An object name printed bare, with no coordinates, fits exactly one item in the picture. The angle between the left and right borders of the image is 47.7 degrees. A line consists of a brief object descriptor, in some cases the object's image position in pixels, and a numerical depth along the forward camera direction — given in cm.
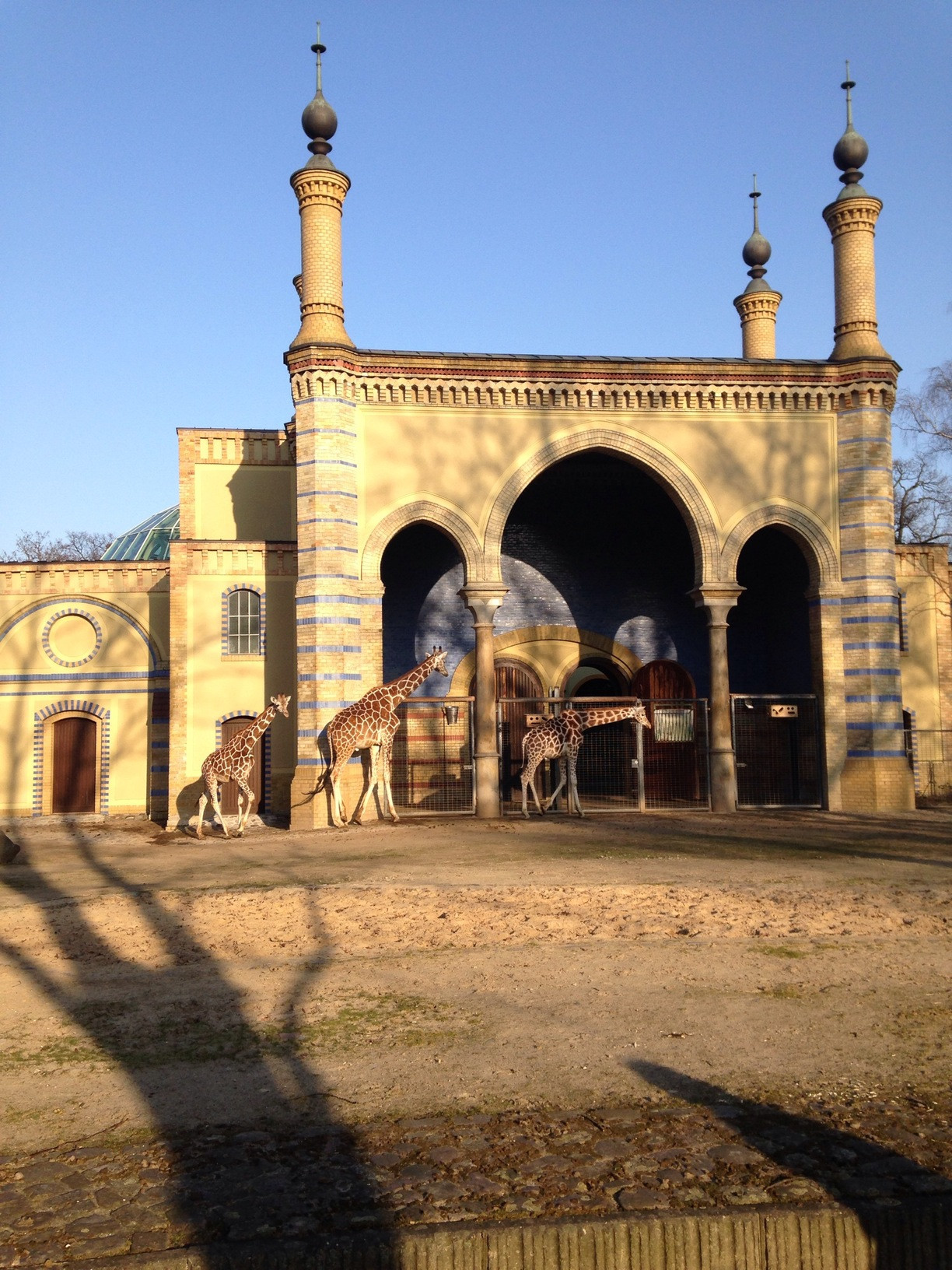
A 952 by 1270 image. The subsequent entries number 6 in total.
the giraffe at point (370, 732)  1805
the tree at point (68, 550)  5684
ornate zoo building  1941
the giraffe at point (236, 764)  1823
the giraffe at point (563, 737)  1948
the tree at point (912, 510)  3594
